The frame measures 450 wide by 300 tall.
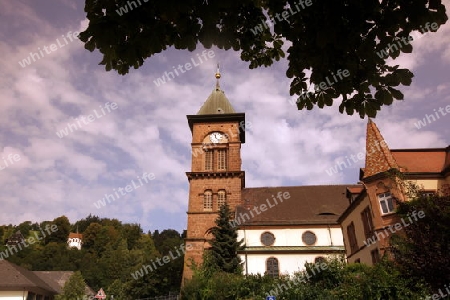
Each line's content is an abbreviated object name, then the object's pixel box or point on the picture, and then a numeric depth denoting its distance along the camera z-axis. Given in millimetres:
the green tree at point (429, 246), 10336
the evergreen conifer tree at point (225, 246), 27859
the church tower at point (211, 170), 32438
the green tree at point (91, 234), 119938
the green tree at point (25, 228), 137625
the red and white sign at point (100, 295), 18850
